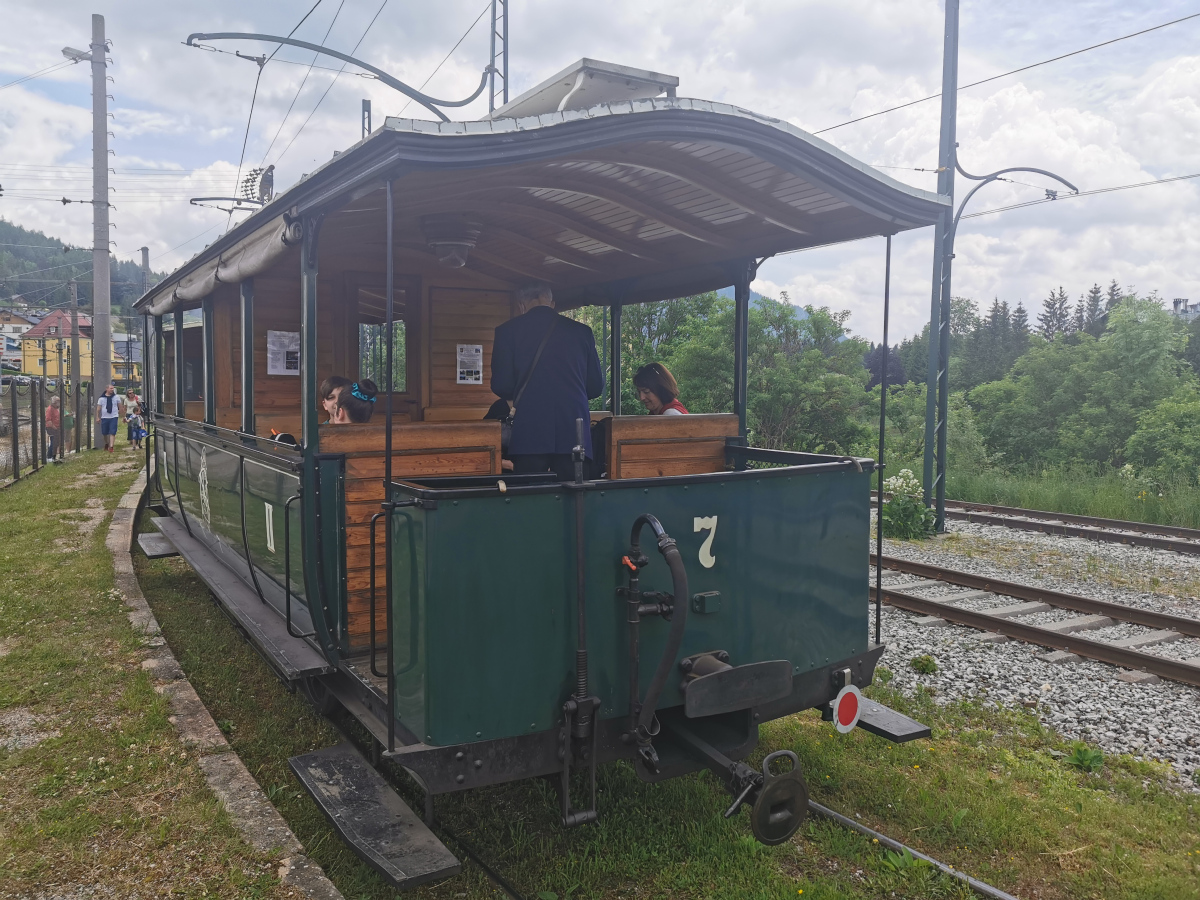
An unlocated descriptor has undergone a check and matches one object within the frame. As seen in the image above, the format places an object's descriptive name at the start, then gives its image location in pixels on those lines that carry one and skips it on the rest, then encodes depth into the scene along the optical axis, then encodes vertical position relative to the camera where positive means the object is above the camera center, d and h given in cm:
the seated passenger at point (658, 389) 527 +2
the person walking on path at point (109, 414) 2158 -75
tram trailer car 294 -55
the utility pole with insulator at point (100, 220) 2138 +406
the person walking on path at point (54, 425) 1897 -93
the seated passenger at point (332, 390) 477 -2
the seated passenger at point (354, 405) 442 -9
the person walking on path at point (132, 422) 2348 -108
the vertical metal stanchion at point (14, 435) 1307 -83
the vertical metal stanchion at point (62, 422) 1891 -86
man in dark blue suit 431 +4
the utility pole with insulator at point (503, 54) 1304 +504
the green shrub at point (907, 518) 1087 -154
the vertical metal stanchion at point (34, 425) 1617 -79
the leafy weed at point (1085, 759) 426 -177
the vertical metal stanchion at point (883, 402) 401 -3
